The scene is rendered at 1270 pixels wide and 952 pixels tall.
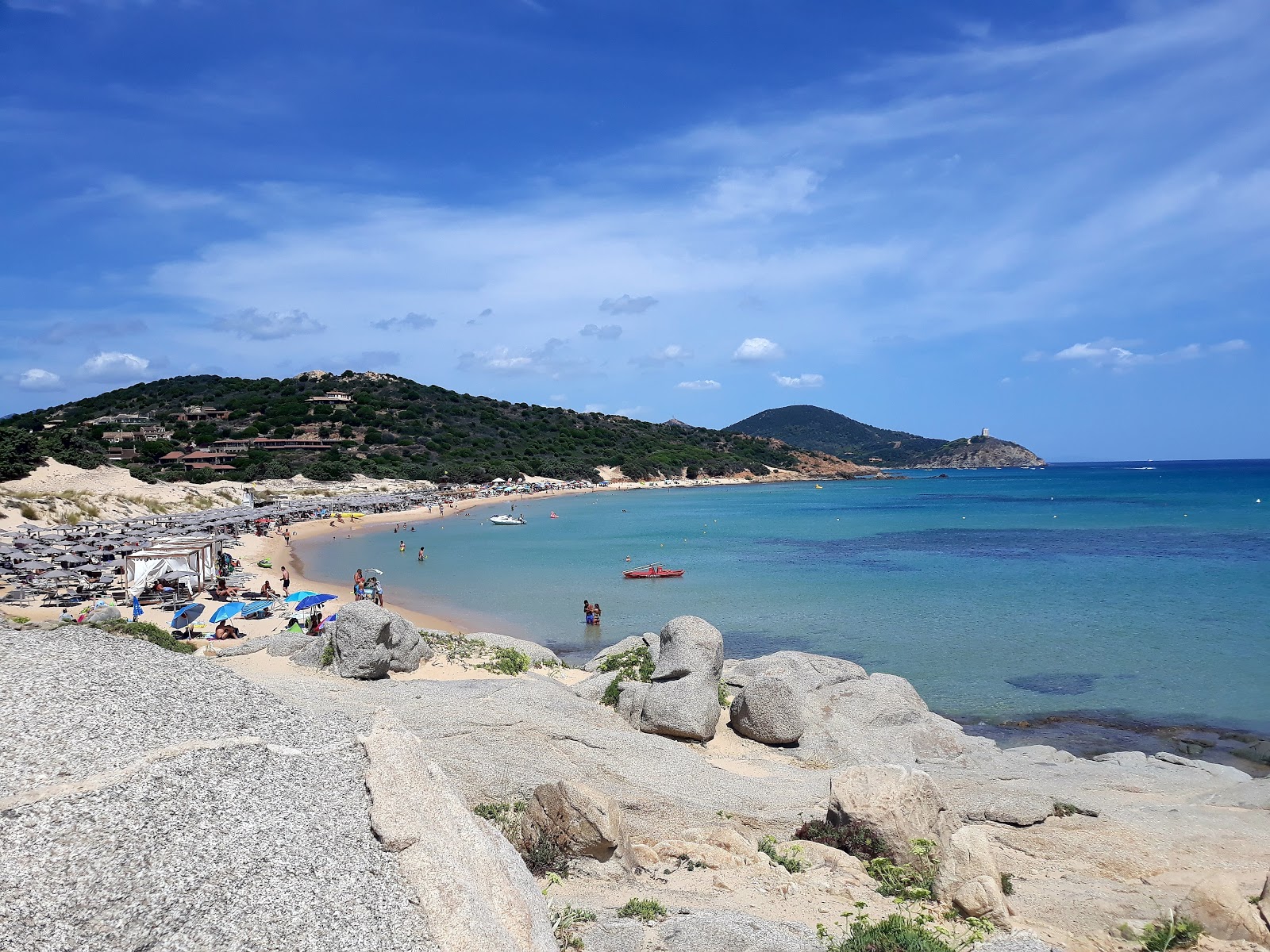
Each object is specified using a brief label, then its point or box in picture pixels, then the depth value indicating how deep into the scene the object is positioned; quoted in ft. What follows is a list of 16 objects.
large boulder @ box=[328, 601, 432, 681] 47.83
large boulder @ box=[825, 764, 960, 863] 29.27
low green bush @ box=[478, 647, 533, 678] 55.36
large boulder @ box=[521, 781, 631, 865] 26.58
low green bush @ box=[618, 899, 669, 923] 22.83
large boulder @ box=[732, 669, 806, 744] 46.09
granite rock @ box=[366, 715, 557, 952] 17.44
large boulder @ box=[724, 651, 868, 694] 56.18
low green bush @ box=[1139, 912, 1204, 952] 23.99
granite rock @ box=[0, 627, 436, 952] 15.66
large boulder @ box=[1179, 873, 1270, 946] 24.09
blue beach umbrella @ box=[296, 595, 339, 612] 76.02
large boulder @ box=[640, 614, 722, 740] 44.96
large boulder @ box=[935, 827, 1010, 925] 24.63
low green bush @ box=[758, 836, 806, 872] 28.12
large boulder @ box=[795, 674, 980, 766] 44.78
